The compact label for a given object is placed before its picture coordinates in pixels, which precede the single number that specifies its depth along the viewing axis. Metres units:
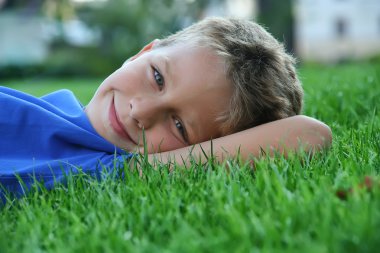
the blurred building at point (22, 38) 27.25
